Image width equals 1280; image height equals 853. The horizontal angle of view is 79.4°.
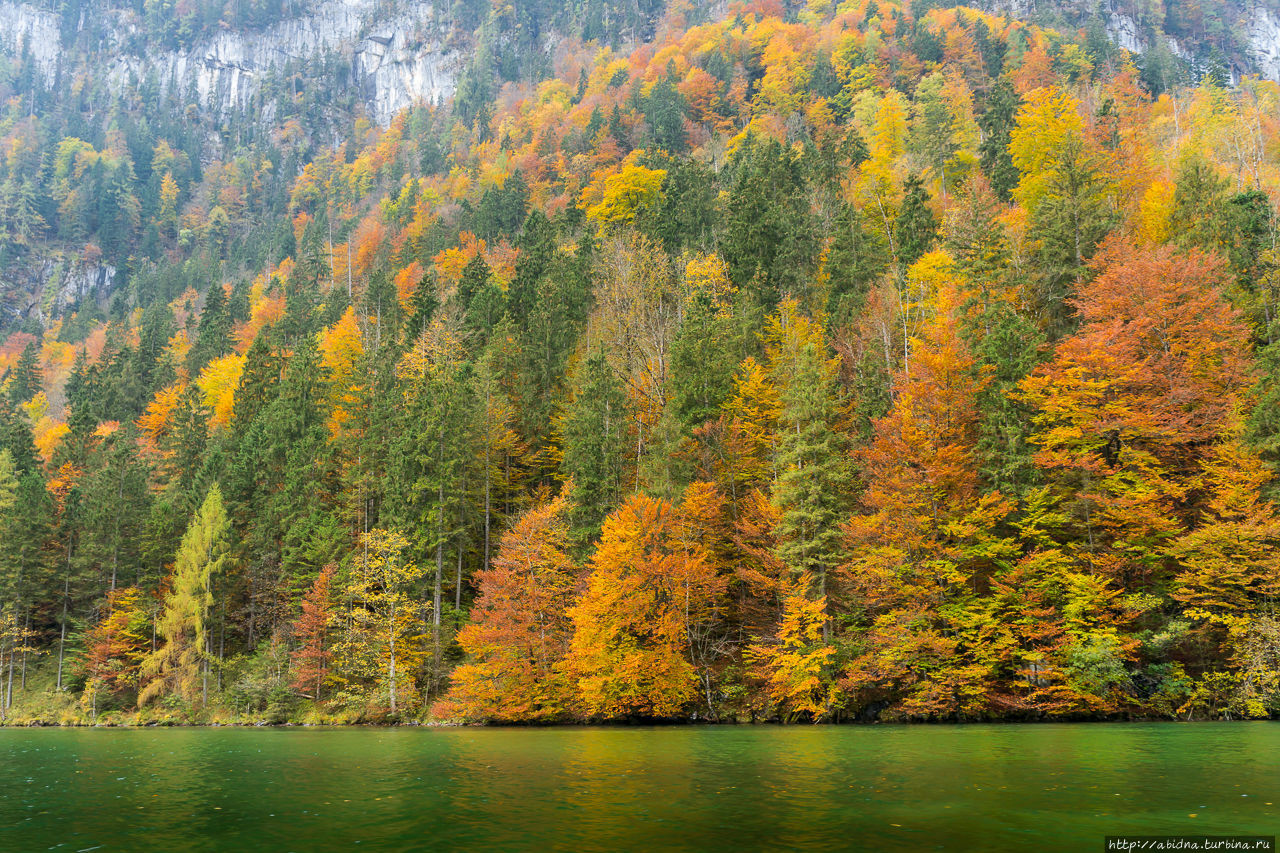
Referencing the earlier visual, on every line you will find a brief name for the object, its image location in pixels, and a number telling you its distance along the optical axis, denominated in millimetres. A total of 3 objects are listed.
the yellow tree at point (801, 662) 37844
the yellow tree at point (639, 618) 40344
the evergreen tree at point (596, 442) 47062
